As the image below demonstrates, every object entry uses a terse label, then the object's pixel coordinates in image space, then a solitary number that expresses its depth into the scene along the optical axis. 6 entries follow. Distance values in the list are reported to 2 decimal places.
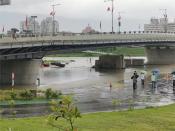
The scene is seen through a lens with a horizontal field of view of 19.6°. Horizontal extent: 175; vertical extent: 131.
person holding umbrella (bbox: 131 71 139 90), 65.98
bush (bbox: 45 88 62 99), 48.84
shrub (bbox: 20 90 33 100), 48.01
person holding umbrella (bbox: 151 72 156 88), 68.84
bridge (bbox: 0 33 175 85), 69.21
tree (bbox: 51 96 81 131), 16.45
